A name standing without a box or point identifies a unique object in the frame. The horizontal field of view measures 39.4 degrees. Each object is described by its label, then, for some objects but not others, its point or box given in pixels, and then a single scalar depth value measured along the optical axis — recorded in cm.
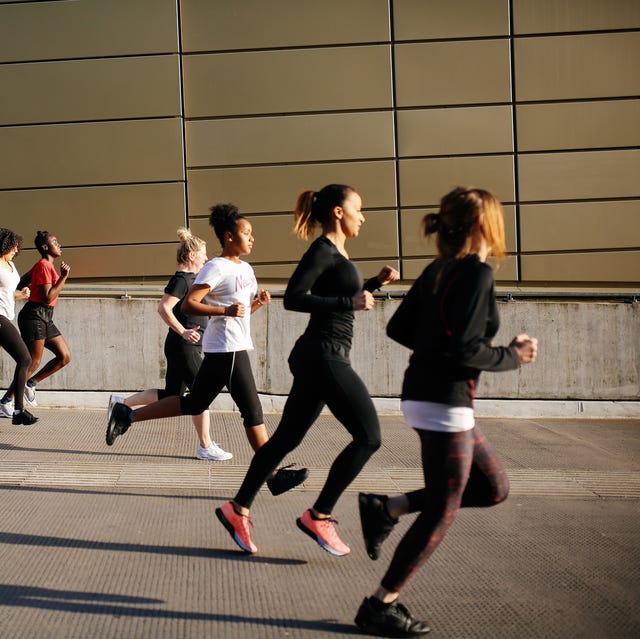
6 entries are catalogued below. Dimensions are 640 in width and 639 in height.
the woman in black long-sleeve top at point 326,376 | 436
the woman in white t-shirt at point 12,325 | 781
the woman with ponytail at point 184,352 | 697
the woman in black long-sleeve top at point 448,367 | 337
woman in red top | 869
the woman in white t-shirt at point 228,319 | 548
